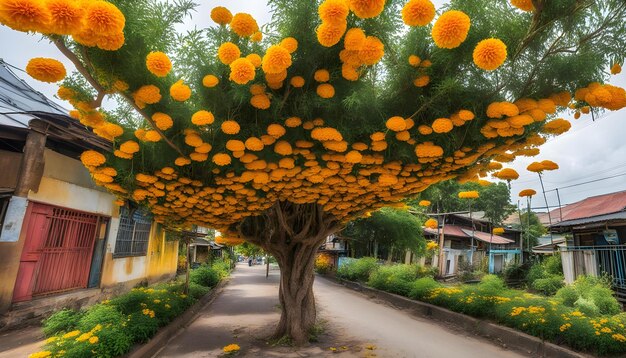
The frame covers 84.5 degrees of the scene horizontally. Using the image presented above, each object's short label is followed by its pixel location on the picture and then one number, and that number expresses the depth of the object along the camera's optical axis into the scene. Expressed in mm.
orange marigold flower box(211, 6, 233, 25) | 3449
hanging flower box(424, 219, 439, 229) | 18198
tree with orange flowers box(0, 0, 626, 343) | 2934
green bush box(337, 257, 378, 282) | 21453
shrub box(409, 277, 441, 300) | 13788
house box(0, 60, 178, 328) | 6609
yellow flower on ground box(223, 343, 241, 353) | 7052
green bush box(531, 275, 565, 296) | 14219
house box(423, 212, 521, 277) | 29031
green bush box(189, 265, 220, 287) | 18000
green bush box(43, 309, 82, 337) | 6602
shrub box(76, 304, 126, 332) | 6348
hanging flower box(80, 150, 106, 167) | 4390
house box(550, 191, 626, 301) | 12312
